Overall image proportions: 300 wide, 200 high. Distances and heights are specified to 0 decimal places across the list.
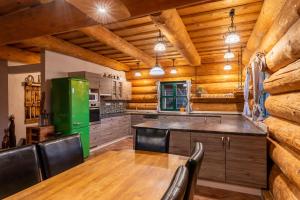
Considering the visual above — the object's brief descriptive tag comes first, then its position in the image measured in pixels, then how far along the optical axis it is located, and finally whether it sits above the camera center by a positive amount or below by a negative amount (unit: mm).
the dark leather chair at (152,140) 2357 -525
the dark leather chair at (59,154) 1777 -555
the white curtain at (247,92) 4412 +159
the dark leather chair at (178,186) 694 -359
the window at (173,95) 6809 +133
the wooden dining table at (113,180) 1238 -624
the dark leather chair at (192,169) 1159 -450
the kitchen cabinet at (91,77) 4727 +604
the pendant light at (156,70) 4473 +698
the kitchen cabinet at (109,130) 5045 -912
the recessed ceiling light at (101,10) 2236 +1097
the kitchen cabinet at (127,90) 6840 +357
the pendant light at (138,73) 6945 +984
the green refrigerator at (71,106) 4086 -140
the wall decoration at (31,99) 5664 +39
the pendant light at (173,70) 6239 +965
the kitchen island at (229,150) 2650 -788
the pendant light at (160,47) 3303 +928
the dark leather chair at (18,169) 1446 -572
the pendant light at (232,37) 2799 +931
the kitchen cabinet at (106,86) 5480 +404
